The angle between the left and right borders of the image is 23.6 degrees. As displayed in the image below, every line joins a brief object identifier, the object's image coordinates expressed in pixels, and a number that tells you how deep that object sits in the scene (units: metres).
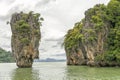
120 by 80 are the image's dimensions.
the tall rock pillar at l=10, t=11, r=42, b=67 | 57.75
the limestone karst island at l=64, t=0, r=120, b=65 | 55.81
